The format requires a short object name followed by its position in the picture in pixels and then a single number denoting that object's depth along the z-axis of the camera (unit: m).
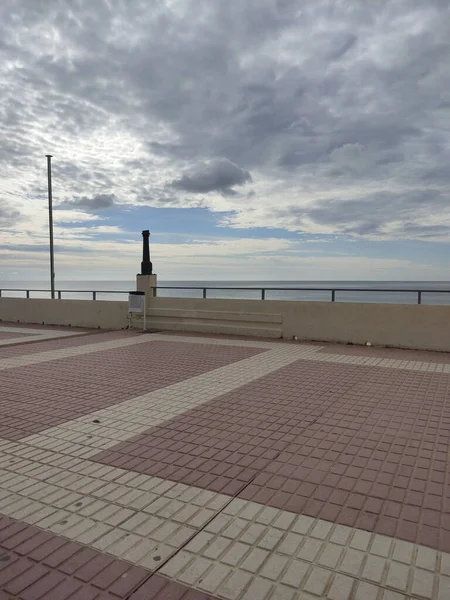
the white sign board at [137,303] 12.91
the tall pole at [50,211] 18.62
